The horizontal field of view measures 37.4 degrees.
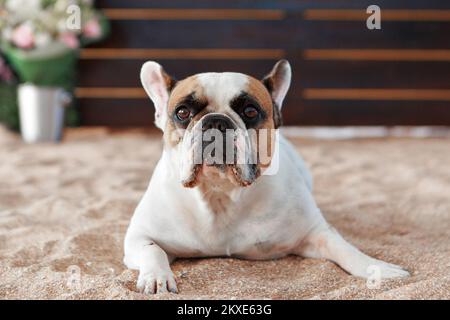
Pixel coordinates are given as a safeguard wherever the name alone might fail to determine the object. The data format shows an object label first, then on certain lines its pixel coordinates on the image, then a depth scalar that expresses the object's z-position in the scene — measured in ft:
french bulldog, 5.15
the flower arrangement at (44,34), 14.10
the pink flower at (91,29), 15.05
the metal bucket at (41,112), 14.08
